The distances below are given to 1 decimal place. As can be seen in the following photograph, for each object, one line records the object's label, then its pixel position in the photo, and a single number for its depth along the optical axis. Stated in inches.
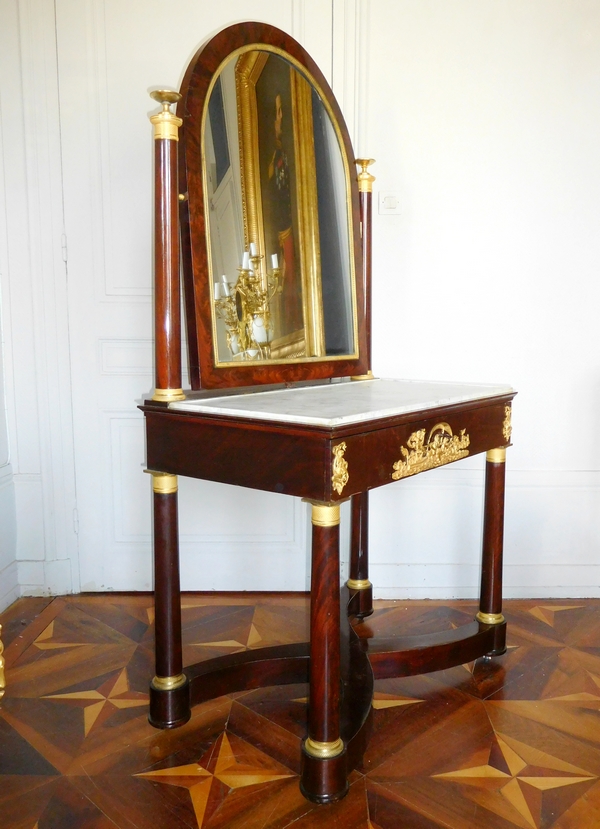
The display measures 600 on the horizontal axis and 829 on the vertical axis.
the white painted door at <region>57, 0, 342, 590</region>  97.4
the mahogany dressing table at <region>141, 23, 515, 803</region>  59.3
